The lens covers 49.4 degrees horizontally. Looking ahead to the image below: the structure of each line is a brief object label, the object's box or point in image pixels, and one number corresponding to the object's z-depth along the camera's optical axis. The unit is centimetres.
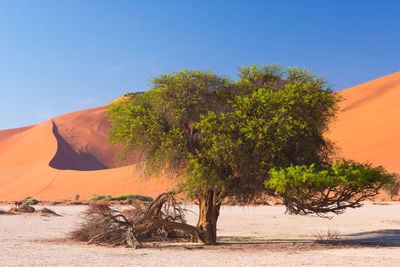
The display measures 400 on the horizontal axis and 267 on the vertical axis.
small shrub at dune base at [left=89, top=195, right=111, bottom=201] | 4808
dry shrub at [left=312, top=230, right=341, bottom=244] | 1434
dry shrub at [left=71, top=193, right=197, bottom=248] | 1373
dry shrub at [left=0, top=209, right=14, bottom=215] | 2860
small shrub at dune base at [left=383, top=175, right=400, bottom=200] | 3994
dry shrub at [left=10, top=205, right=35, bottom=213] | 3014
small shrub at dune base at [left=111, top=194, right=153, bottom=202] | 4524
